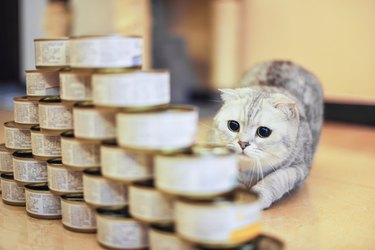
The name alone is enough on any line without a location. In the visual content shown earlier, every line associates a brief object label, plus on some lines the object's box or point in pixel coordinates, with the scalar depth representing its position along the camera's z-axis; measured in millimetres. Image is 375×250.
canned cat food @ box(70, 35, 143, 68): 1031
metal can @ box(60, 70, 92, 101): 1102
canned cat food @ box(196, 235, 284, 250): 907
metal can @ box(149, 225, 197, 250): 950
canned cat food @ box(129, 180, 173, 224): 961
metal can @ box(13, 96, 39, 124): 1280
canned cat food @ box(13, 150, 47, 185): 1279
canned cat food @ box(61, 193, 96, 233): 1154
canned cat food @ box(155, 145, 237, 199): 888
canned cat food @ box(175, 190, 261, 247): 873
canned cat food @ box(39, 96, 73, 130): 1172
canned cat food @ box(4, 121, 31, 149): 1320
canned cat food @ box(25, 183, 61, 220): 1255
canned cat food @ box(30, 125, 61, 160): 1222
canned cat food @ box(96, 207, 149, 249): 1027
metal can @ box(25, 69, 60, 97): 1258
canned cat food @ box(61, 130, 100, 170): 1103
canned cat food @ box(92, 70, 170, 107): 985
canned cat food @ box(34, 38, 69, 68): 1183
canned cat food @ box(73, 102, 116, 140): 1043
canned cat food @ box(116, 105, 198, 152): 937
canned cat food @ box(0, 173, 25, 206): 1363
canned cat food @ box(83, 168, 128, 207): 1061
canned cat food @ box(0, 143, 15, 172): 1382
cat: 1421
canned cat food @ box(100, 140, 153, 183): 991
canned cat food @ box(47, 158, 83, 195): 1182
